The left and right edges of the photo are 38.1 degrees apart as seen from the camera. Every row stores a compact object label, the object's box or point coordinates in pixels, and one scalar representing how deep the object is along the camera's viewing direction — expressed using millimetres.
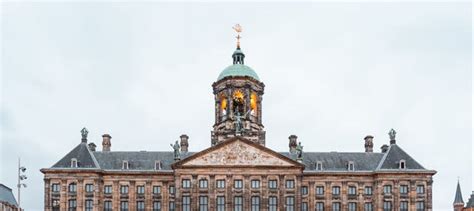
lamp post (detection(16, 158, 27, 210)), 41962
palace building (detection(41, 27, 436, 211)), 66062
